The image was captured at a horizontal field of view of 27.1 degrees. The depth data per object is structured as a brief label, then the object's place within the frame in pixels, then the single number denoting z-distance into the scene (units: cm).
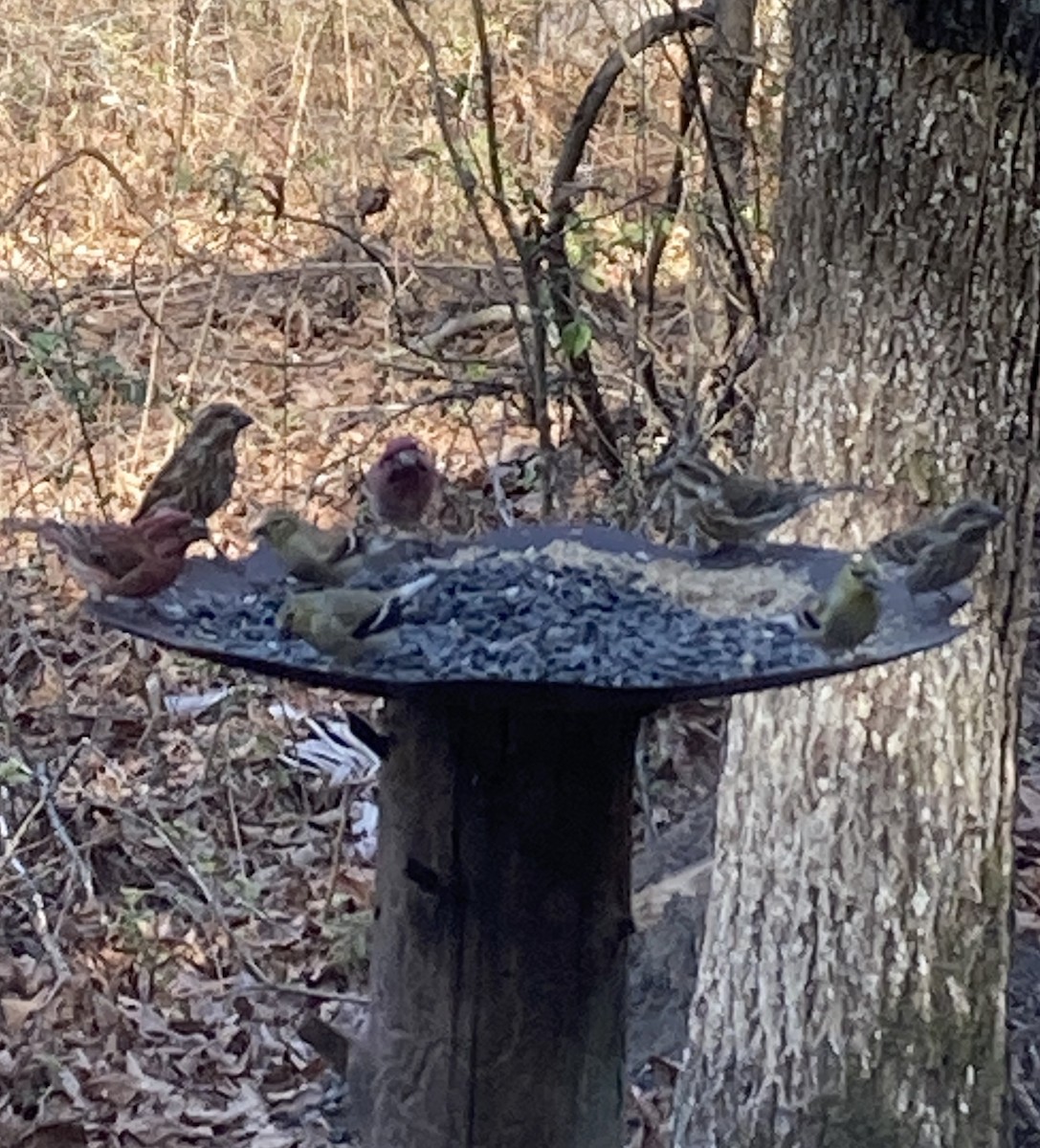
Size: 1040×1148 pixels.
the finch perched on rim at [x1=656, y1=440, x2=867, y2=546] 324
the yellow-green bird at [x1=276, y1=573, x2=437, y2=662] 257
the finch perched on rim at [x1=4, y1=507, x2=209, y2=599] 276
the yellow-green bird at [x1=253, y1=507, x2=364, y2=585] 296
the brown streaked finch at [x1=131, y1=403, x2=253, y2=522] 339
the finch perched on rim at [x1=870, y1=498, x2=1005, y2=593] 294
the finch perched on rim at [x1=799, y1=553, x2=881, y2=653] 262
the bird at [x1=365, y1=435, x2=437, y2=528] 340
